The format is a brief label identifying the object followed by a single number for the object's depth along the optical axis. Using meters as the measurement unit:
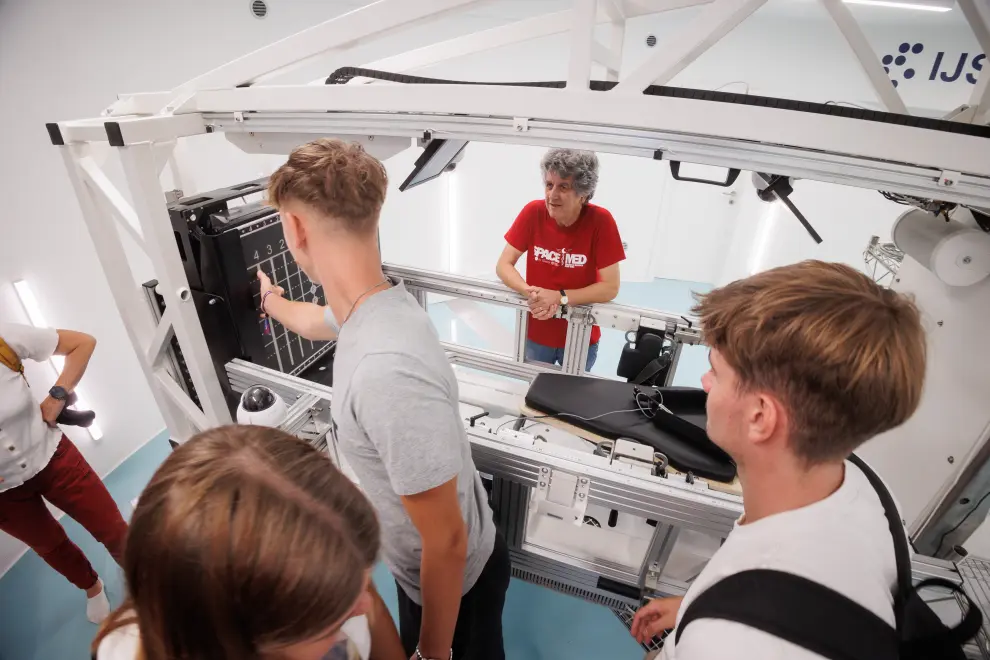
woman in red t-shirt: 2.32
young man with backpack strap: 0.69
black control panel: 1.85
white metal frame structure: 1.03
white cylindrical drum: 1.29
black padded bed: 1.64
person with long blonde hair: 0.58
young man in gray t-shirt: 0.95
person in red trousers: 1.87
